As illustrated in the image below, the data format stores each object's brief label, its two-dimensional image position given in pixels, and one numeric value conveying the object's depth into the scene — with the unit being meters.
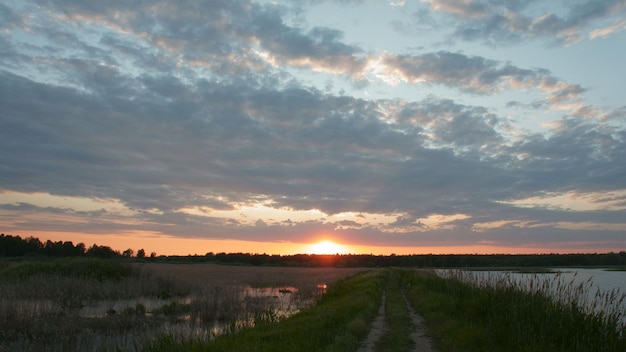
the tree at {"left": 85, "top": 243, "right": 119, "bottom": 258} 89.69
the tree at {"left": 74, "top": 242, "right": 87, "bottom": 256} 97.69
